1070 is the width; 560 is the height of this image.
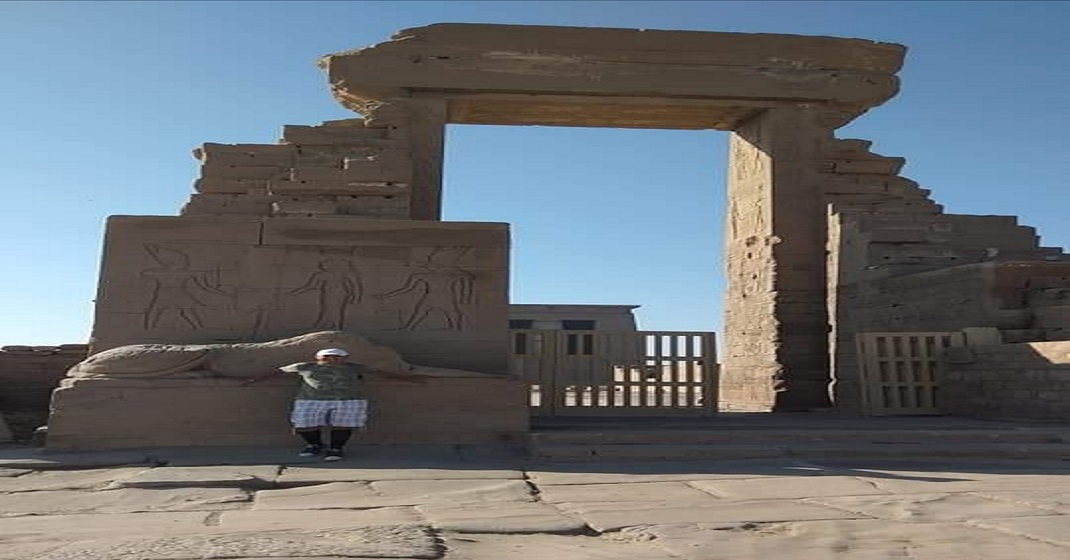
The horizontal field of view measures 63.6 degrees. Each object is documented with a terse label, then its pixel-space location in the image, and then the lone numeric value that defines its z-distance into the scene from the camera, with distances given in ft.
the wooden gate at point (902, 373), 37.04
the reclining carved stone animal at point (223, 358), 26.91
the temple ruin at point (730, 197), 31.73
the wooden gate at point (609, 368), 35.58
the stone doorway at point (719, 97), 43.55
